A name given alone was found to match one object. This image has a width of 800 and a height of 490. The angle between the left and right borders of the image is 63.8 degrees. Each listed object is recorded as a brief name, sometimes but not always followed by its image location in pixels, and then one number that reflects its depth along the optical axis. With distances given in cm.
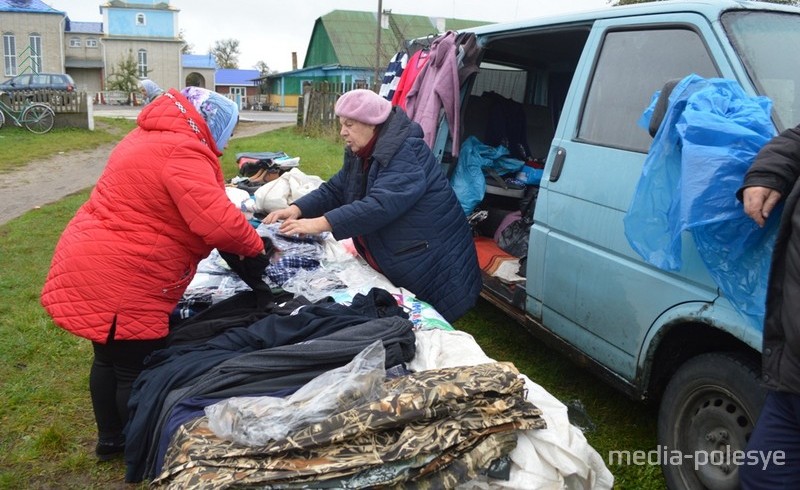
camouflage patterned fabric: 192
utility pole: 2014
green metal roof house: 3850
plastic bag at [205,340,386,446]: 202
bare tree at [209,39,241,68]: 7381
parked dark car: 2208
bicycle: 1789
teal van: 255
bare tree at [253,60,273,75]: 7074
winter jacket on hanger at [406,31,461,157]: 495
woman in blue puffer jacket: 340
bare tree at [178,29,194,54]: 6901
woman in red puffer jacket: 278
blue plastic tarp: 216
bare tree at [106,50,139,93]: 4850
